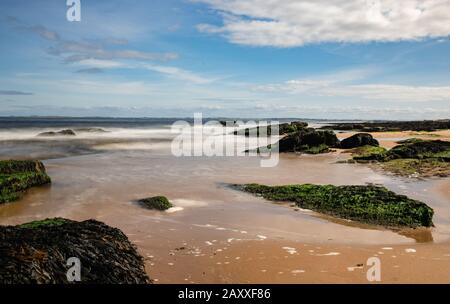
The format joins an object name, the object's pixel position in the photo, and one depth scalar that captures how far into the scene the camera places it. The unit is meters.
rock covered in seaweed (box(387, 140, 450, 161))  21.13
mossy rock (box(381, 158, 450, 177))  17.33
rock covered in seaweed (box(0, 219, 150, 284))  4.81
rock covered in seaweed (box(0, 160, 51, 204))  12.74
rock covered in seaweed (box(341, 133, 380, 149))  27.17
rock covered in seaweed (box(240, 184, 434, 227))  9.84
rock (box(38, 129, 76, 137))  48.62
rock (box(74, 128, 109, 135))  65.12
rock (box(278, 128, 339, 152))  27.47
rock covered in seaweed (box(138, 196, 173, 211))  11.30
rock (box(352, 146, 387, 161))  21.59
